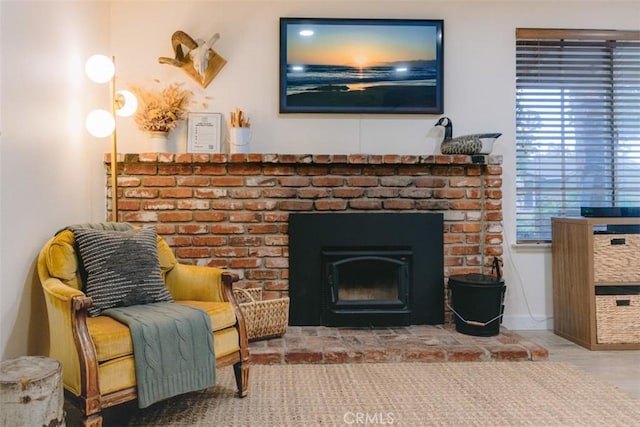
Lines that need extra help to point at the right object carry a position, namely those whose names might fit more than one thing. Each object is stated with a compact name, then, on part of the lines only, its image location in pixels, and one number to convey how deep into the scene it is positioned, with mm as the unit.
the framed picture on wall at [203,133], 3242
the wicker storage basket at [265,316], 2754
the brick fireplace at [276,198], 3113
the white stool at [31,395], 1502
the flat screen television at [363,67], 3297
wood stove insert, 3107
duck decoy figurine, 3145
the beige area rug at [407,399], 1943
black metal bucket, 2896
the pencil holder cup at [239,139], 3160
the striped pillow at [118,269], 2029
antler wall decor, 3162
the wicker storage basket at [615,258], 2936
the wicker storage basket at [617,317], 2916
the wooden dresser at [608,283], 2916
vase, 3176
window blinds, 3492
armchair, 1685
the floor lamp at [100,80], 2576
